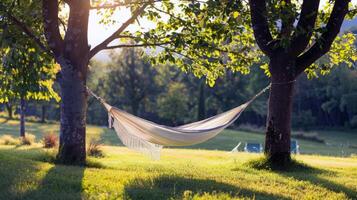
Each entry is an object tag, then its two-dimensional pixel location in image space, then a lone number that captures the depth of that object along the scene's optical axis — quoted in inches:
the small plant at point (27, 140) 745.0
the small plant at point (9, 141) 753.4
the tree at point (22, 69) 377.4
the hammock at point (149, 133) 354.6
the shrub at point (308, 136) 1906.9
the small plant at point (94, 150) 565.3
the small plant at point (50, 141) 654.5
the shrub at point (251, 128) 2081.1
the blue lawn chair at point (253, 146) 1323.8
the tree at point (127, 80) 2178.9
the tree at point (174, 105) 2132.1
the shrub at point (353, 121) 2206.9
